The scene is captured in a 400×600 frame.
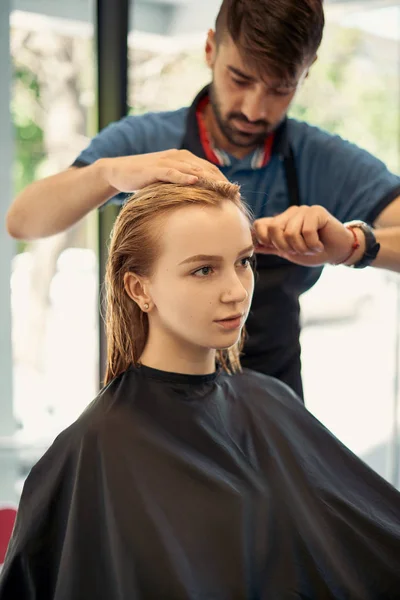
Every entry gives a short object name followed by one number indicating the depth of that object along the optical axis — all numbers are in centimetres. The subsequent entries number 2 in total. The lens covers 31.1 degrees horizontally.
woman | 135
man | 158
